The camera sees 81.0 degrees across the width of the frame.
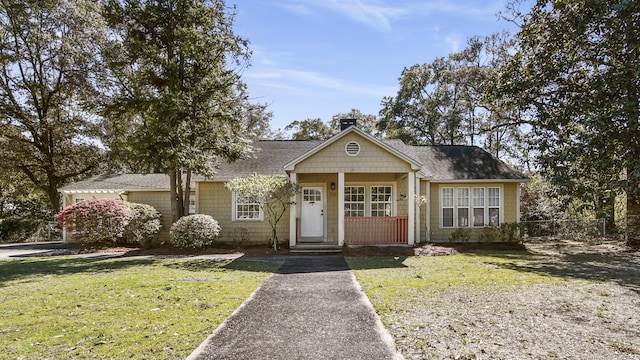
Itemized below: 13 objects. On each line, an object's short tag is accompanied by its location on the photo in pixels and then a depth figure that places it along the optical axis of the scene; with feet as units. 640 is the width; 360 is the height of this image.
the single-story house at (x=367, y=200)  51.67
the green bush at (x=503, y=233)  50.98
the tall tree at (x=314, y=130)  139.64
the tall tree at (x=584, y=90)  39.42
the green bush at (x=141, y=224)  49.57
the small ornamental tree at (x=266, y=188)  42.73
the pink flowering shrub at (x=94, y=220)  46.96
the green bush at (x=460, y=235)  51.66
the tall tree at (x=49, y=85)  70.23
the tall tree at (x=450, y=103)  96.63
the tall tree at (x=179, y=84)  46.19
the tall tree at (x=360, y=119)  138.22
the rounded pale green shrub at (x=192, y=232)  45.42
